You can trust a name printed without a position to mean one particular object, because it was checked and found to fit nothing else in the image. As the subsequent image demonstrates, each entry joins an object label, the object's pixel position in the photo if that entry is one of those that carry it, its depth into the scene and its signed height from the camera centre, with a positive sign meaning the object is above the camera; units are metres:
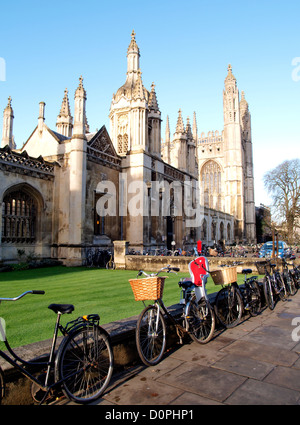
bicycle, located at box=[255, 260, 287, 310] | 6.77 -1.22
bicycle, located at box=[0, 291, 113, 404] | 2.72 -1.24
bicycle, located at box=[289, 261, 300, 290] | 9.55 -1.35
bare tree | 33.34 +4.30
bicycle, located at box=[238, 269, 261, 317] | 6.01 -1.27
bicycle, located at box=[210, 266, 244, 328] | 5.18 -1.21
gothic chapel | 14.91 +2.95
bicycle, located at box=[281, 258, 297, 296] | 8.43 -1.29
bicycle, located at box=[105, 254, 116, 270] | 14.18 -1.42
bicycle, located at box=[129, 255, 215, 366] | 3.76 -1.17
